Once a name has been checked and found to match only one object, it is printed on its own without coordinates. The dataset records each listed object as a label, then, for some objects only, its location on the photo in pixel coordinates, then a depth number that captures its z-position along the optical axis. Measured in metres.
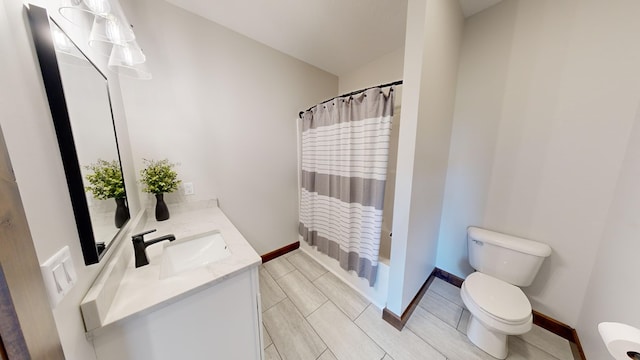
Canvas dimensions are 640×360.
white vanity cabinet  0.68
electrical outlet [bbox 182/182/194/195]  1.63
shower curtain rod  1.30
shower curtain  1.42
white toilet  1.16
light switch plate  0.44
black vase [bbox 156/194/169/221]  1.41
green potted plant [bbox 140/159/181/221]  1.38
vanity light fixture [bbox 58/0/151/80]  0.73
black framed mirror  0.54
